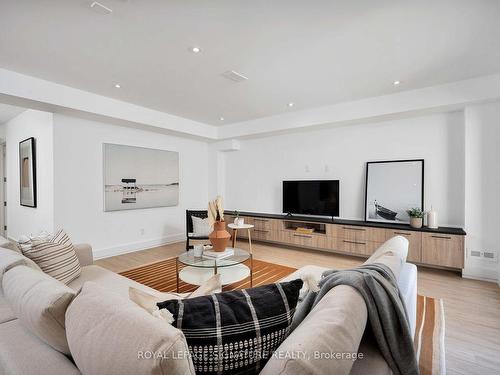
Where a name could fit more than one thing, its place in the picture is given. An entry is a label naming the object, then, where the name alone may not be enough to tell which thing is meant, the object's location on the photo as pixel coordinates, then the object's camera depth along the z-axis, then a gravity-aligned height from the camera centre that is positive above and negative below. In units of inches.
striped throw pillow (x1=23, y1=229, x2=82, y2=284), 75.0 -22.3
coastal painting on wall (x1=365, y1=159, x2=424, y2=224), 158.1 -4.4
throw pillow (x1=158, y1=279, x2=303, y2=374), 29.8 -17.6
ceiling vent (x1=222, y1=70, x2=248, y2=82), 124.8 +53.1
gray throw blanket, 39.8 -21.3
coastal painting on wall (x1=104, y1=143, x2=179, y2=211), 179.6 +4.8
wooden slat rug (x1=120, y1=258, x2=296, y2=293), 121.4 -48.6
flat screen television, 184.5 -11.0
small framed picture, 171.0 +8.6
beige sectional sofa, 24.4 -17.3
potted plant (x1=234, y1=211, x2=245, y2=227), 192.1 -28.9
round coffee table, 107.7 -41.0
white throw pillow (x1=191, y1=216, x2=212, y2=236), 182.2 -30.9
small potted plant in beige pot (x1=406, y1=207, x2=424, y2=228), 148.3 -20.6
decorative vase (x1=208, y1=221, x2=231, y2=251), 116.2 -24.0
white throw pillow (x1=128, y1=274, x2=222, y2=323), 30.7 -17.2
